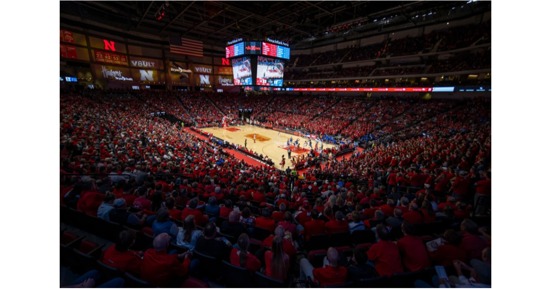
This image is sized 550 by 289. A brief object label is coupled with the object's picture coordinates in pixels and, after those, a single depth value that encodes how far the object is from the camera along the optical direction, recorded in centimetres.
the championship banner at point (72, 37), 2952
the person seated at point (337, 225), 471
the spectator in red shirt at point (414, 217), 492
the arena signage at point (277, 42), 2840
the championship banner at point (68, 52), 2964
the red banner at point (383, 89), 2908
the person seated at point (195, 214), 486
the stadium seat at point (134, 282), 285
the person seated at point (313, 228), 463
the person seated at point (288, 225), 471
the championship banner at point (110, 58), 3347
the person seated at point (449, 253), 345
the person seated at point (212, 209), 556
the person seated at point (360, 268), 323
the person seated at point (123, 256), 310
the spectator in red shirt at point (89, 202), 476
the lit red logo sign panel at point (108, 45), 3281
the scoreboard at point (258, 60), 2734
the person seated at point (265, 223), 476
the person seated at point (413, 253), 335
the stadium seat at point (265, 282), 303
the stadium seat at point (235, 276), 326
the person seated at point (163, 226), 410
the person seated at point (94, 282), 287
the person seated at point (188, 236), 387
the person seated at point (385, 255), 331
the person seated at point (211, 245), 353
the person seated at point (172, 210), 510
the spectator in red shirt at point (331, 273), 299
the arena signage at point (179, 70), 4349
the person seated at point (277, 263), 317
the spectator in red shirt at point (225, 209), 548
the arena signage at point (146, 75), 3956
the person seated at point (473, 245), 353
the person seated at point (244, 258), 333
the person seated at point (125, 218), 438
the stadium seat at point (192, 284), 319
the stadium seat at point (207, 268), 349
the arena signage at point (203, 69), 4729
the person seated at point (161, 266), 295
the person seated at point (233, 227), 450
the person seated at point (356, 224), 470
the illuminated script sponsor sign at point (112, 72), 3397
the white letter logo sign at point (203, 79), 4742
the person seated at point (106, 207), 451
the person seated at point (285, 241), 380
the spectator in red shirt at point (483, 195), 525
